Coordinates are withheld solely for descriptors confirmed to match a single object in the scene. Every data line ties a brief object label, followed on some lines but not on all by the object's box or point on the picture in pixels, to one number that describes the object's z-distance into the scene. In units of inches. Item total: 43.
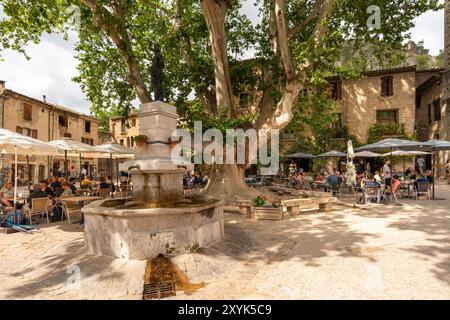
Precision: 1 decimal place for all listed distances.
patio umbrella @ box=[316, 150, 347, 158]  693.9
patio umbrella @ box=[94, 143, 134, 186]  483.0
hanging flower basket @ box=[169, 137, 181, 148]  265.1
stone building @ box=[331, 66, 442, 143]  923.4
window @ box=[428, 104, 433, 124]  947.0
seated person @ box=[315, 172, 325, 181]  622.2
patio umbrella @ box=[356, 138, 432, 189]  448.5
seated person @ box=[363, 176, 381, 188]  432.1
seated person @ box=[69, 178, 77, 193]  415.8
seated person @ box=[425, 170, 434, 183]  504.8
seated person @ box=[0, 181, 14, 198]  356.1
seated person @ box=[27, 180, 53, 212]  309.8
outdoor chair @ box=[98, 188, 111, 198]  403.5
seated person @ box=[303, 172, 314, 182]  599.5
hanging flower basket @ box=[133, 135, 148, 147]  258.7
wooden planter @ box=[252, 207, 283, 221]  329.1
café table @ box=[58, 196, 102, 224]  306.9
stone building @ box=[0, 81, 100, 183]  904.8
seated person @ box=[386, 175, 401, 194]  451.8
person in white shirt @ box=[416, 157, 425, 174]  841.8
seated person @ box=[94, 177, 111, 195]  410.6
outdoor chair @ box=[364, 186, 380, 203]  433.7
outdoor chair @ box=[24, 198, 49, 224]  289.9
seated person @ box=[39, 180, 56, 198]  347.7
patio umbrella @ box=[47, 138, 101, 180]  409.1
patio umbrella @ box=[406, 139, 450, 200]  463.5
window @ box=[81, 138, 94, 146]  1327.8
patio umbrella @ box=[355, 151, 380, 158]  658.2
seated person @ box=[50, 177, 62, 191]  374.6
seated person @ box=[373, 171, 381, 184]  449.6
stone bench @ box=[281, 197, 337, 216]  355.3
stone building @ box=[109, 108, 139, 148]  1637.4
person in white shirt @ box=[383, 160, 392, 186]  495.8
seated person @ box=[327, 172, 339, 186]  503.4
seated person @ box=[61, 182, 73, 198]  350.5
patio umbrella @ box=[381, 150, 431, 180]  547.5
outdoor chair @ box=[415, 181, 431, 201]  464.8
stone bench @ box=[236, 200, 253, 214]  362.9
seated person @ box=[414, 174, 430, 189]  471.2
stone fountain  181.5
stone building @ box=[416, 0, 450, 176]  827.4
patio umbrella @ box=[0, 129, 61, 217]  276.9
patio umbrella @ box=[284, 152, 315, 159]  775.7
